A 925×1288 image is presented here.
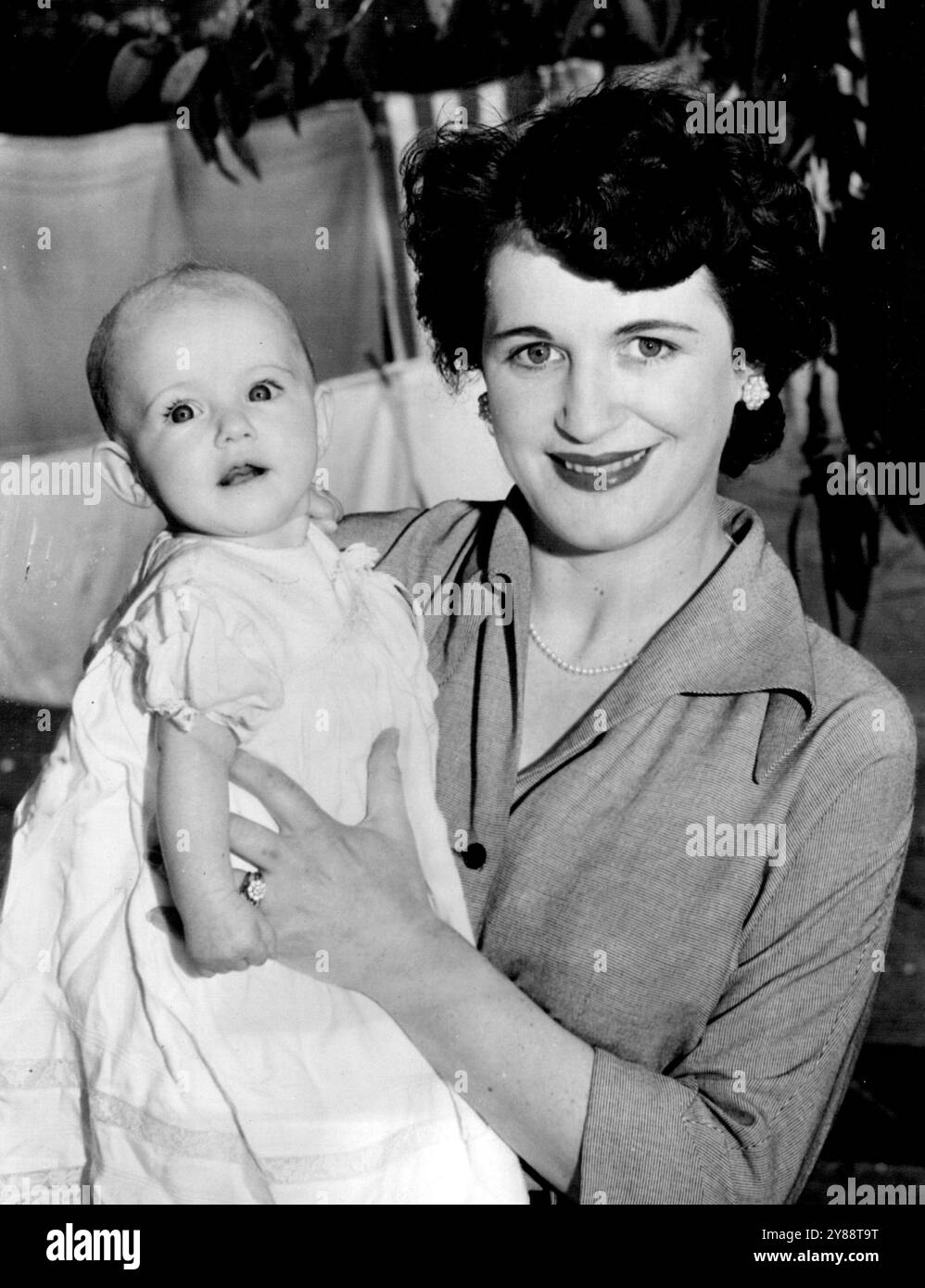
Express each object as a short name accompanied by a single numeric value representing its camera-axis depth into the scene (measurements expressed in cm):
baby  138
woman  143
